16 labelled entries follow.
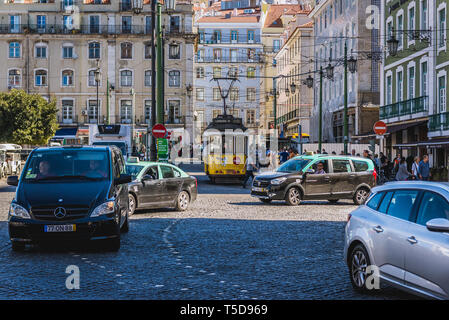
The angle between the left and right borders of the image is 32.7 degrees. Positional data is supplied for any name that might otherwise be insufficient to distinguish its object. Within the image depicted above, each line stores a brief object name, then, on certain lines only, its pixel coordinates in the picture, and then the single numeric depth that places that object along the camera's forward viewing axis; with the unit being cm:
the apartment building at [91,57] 7775
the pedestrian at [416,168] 2806
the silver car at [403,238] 708
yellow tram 3675
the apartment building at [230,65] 11194
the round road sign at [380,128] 3056
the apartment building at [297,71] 7950
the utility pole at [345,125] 3879
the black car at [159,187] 1928
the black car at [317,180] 2361
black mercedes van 1187
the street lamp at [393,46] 3422
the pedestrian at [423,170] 2792
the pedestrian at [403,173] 2848
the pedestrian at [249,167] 3397
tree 6216
